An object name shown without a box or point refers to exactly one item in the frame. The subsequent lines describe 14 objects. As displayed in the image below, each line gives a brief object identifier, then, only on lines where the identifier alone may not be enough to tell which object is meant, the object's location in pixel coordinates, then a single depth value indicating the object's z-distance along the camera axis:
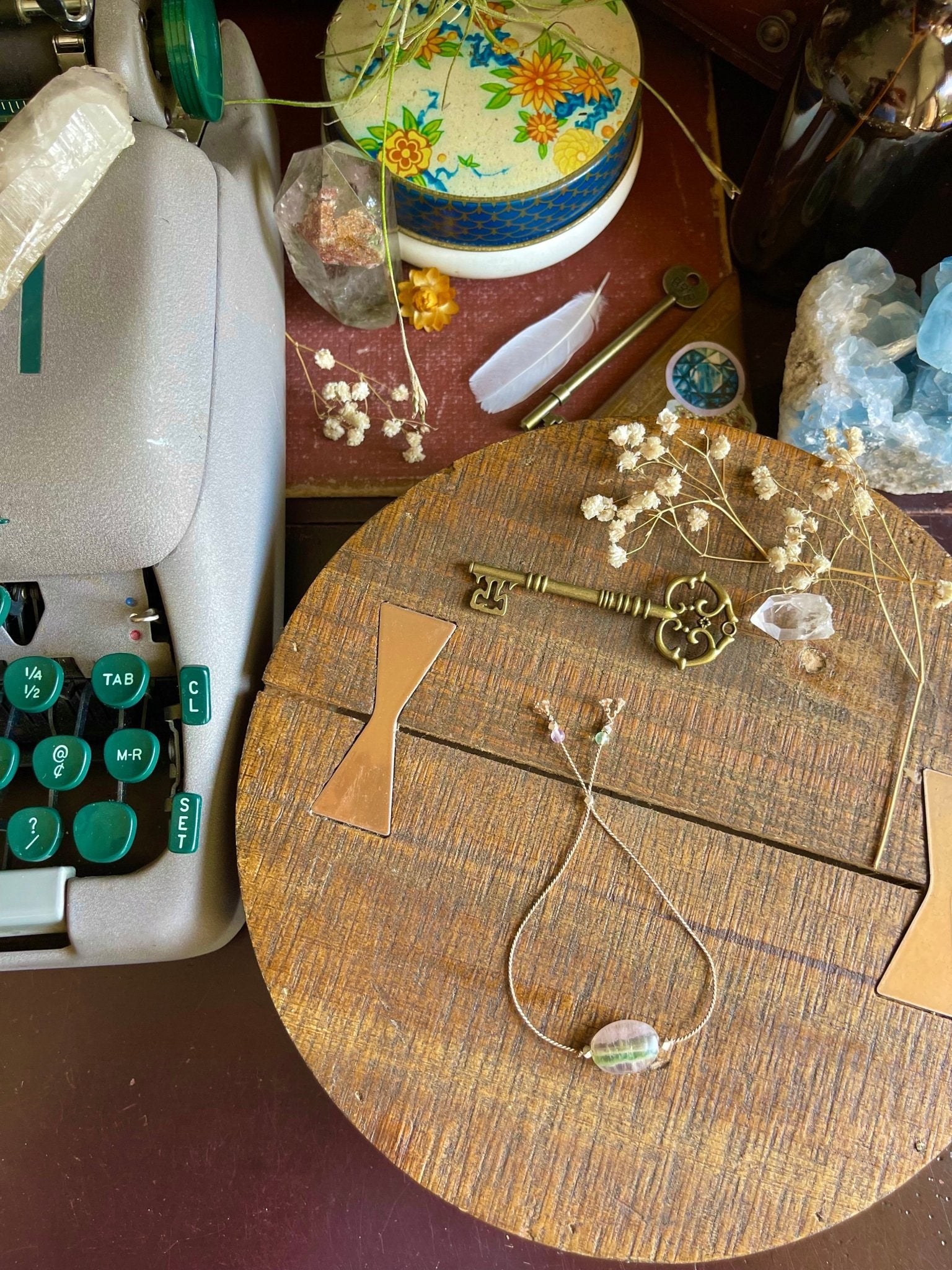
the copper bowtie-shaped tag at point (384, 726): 0.30
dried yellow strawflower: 0.40
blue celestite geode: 0.34
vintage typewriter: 0.28
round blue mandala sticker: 0.40
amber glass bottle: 0.29
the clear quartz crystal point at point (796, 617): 0.29
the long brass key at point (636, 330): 0.40
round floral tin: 0.35
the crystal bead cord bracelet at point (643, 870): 0.27
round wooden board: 0.27
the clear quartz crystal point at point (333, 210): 0.36
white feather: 0.41
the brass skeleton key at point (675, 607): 0.30
